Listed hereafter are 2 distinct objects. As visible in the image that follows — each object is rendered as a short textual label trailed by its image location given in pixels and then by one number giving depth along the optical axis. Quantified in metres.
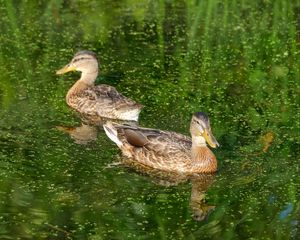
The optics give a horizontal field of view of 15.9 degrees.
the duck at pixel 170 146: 10.44
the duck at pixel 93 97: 11.62
